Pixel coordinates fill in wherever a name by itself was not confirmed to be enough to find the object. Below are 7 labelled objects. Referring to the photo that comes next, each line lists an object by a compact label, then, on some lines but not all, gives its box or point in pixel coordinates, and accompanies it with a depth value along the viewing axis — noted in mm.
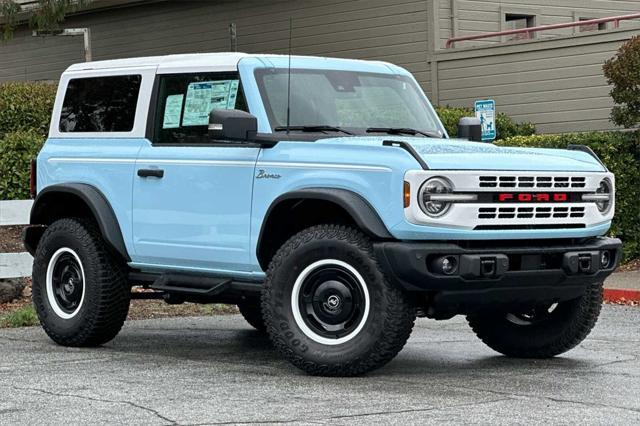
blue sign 15992
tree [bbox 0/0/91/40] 20031
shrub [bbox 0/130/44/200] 17391
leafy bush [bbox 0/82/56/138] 19125
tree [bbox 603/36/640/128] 16125
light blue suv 7965
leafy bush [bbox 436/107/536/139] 20094
